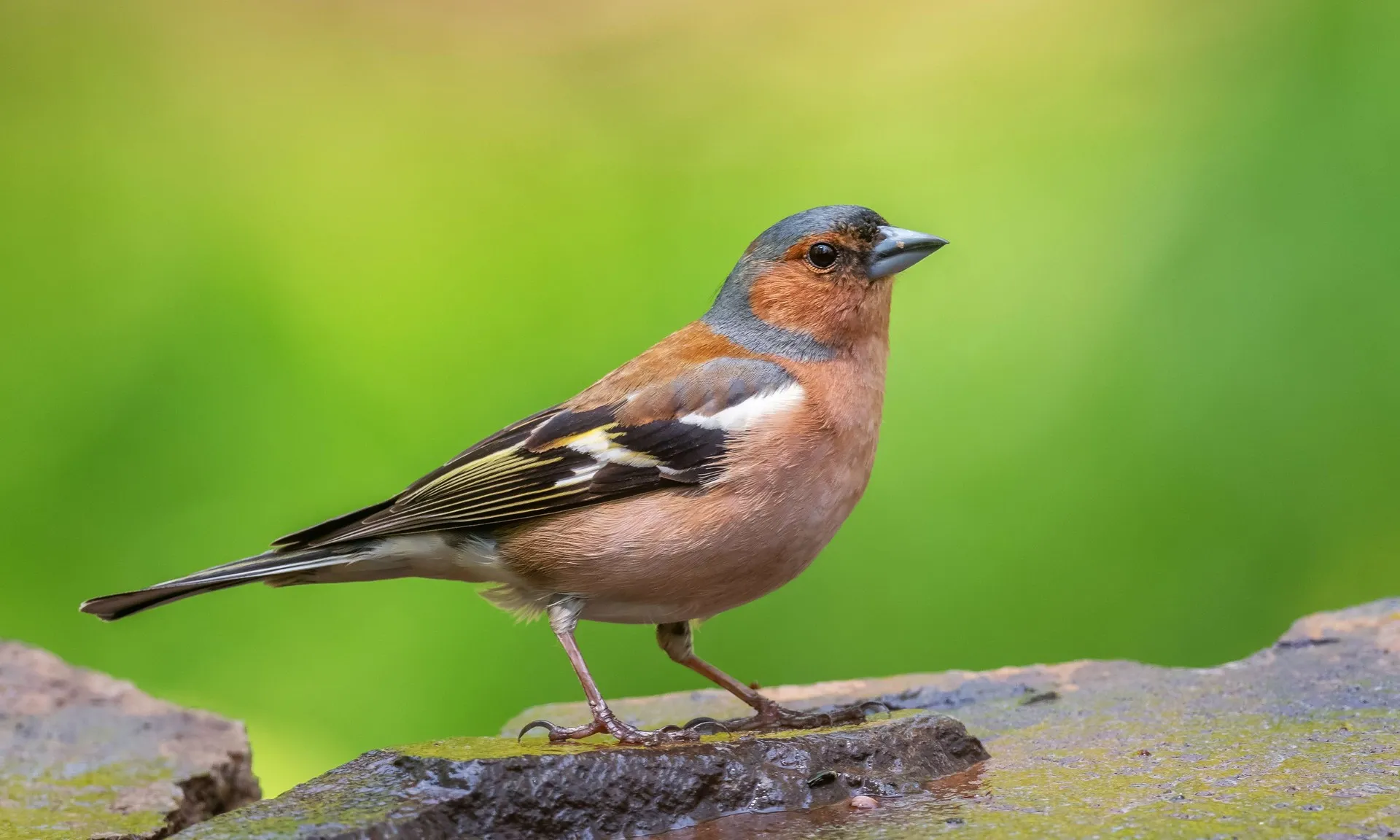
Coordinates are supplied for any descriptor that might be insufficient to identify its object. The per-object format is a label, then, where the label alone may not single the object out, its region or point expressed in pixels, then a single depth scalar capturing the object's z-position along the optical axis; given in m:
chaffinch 7.57
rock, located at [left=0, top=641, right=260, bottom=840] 7.27
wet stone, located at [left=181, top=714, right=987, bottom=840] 5.39
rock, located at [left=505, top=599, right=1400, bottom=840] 5.40
